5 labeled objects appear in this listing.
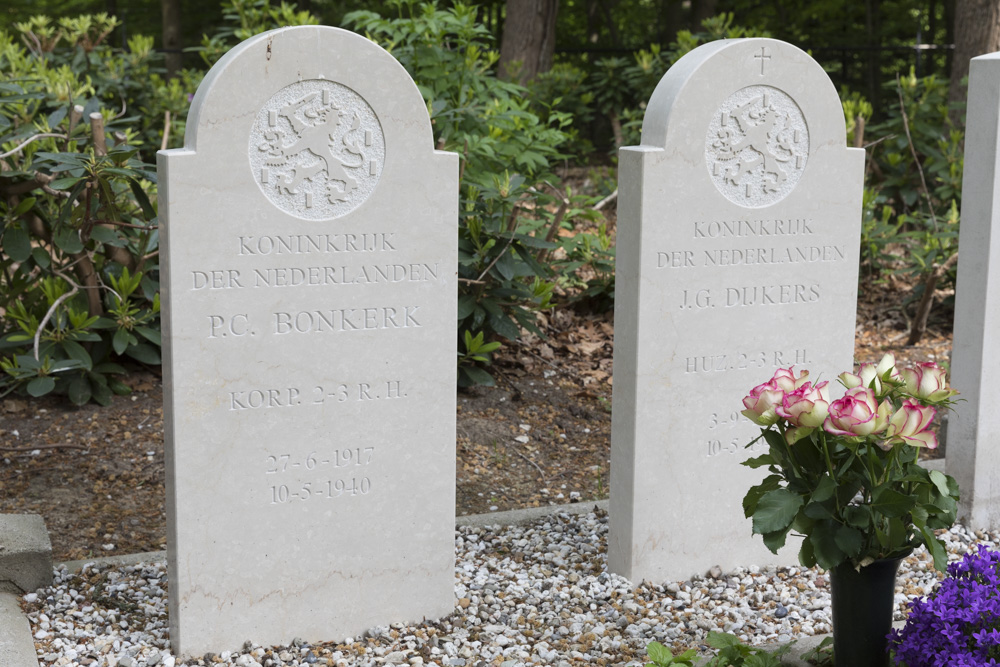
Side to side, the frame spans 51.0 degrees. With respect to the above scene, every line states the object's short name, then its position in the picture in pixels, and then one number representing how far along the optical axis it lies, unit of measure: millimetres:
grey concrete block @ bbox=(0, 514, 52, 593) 3580
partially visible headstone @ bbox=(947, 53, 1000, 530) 4254
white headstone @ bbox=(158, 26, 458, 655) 3127
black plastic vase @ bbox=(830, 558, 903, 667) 2820
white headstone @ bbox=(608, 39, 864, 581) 3707
